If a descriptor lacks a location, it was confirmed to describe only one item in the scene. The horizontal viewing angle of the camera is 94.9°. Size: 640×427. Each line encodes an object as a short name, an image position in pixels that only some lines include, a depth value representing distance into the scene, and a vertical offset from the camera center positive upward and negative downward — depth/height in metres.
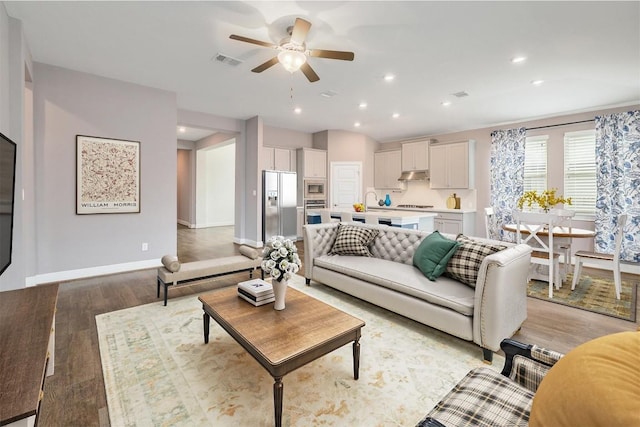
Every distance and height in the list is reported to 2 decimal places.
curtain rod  5.16 +1.57
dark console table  0.92 -0.59
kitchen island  4.69 -0.15
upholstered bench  3.10 -0.66
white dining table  3.66 -0.32
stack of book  2.19 -0.63
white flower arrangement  2.05 -0.35
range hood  7.24 +0.85
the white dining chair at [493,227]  5.97 -0.37
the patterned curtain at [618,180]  4.59 +0.47
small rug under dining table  3.08 -1.03
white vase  2.11 -0.59
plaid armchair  1.06 -0.75
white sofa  2.12 -0.68
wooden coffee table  1.56 -0.75
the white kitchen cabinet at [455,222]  6.34 -0.28
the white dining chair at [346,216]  5.53 -0.13
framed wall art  4.04 +0.51
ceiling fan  2.51 +1.48
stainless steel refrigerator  6.49 +0.14
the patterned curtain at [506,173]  5.93 +0.75
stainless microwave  7.34 +0.54
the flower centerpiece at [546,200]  4.11 +0.13
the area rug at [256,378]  1.64 -1.12
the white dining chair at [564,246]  4.01 -0.51
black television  1.76 +0.10
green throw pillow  2.66 -0.42
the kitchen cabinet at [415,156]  7.20 +1.35
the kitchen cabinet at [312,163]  7.22 +1.18
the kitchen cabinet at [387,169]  7.75 +1.11
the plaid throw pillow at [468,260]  2.46 -0.43
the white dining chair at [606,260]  3.43 -0.62
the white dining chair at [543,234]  3.52 -0.33
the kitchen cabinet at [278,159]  6.84 +1.23
